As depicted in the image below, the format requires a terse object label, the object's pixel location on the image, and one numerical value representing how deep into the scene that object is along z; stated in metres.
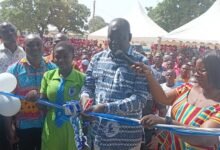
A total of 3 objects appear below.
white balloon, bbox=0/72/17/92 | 3.54
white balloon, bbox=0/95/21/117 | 3.51
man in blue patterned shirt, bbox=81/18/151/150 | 2.98
